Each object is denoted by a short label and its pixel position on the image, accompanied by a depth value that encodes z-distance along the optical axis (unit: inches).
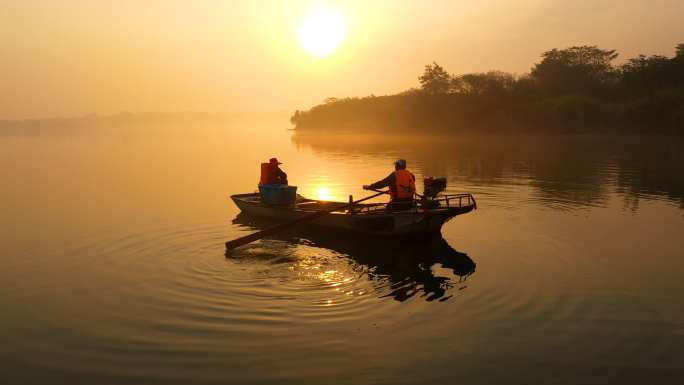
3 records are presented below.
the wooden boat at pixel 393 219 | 495.2
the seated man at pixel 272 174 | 648.4
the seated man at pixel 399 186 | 513.7
